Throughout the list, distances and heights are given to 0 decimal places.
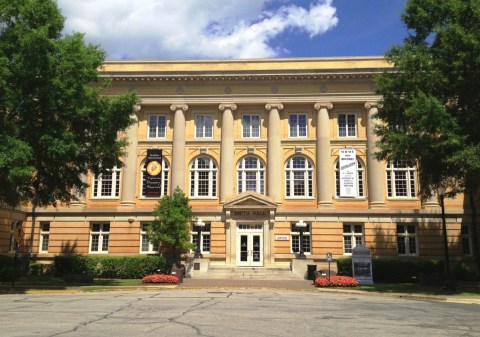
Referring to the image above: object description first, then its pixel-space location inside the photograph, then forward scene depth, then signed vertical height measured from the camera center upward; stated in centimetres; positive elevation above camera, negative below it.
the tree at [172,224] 3475 +194
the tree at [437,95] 2284 +826
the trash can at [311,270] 3394 -123
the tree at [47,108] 2205 +702
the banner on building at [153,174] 4000 +639
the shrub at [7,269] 2816 -115
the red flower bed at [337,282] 2798 -168
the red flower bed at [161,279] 2900 -167
